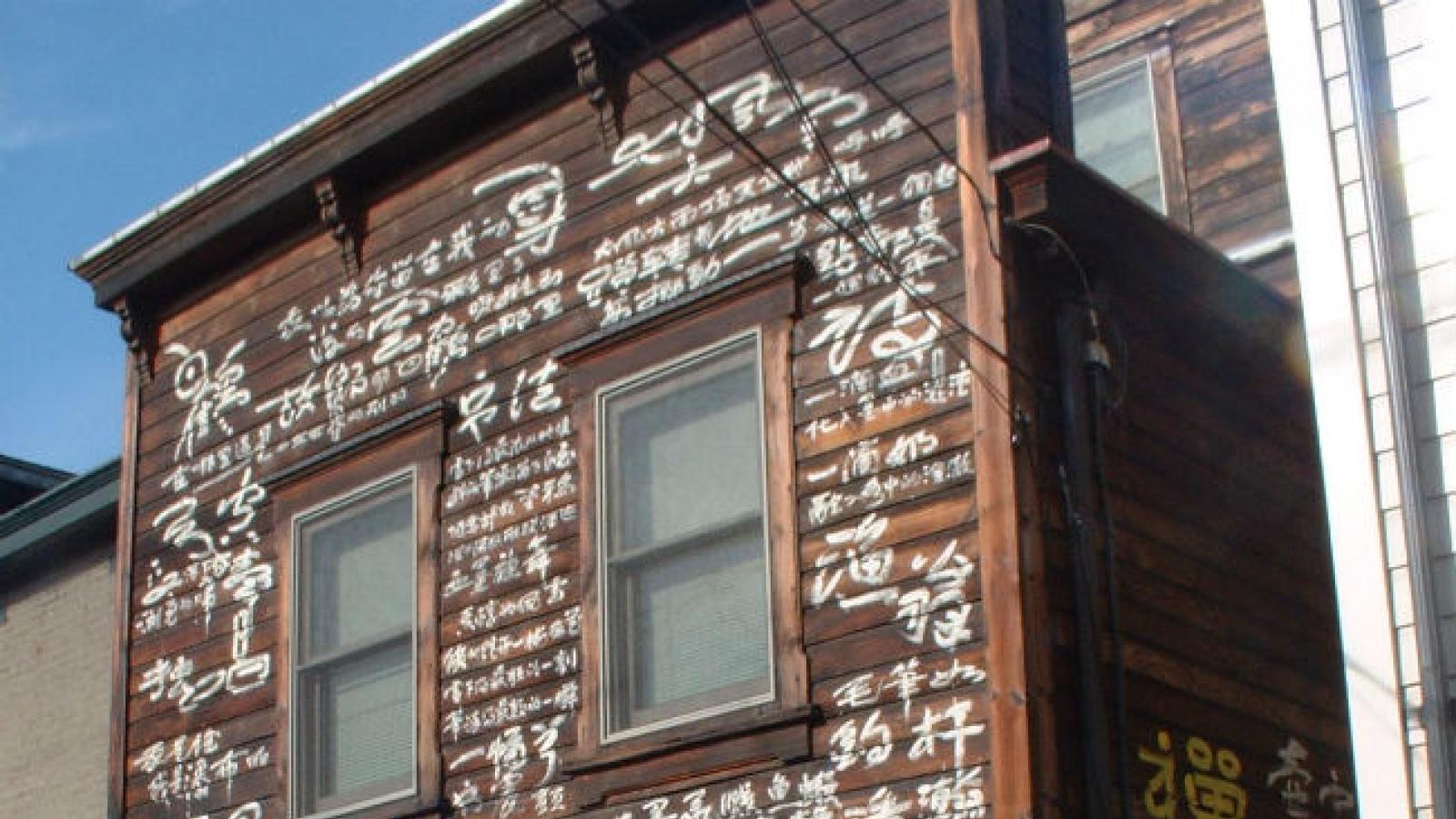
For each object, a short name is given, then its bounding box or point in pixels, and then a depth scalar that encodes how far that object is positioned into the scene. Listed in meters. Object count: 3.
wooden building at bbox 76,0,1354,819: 9.41
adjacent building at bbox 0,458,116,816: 16.42
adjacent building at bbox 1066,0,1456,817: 8.07
